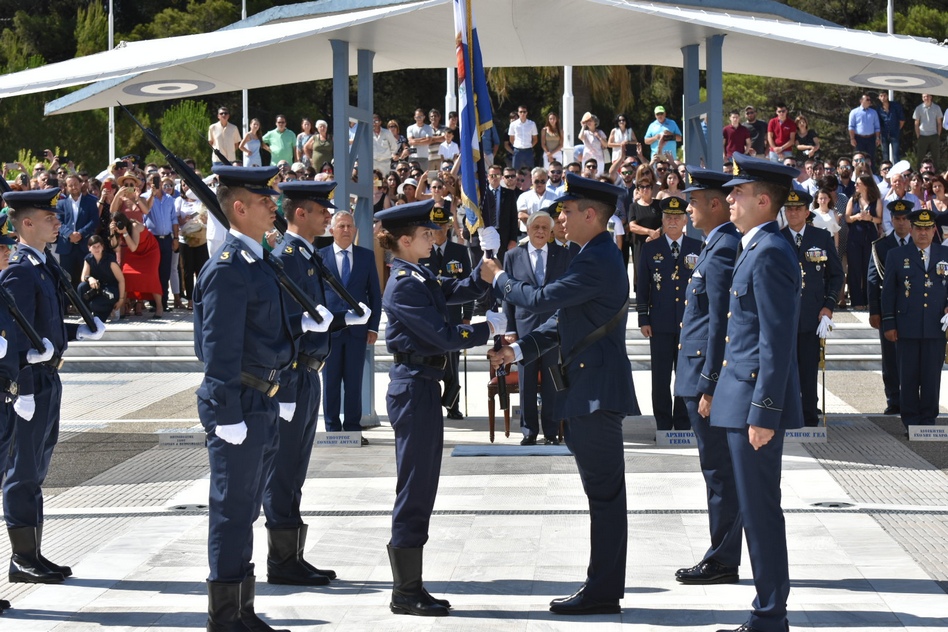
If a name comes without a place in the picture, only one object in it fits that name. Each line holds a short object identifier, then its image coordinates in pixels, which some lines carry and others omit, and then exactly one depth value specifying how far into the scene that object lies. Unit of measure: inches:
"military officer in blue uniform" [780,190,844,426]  460.8
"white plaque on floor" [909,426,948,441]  440.8
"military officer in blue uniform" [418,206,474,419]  474.3
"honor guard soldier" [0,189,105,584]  277.7
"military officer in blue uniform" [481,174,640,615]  253.3
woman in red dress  737.6
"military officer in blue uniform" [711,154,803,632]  224.7
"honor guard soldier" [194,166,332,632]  221.9
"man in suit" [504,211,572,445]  442.9
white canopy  396.2
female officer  255.8
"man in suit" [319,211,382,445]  440.1
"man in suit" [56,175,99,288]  732.7
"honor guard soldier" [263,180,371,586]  279.4
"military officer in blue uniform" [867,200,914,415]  492.3
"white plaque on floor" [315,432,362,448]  447.5
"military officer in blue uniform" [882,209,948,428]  458.3
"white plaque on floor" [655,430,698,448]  441.4
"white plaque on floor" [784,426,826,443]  440.8
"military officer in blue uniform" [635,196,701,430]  451.5
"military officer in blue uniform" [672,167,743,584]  272.2
